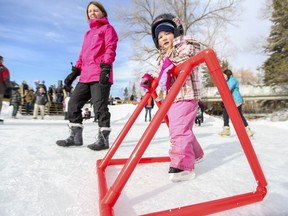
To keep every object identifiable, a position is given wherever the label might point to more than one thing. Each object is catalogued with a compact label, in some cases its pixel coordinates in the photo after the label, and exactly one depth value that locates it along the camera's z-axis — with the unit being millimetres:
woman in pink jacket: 2093
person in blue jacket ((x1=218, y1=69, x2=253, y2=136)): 3784
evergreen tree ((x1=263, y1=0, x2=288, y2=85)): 13356
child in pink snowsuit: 1341
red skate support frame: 820
